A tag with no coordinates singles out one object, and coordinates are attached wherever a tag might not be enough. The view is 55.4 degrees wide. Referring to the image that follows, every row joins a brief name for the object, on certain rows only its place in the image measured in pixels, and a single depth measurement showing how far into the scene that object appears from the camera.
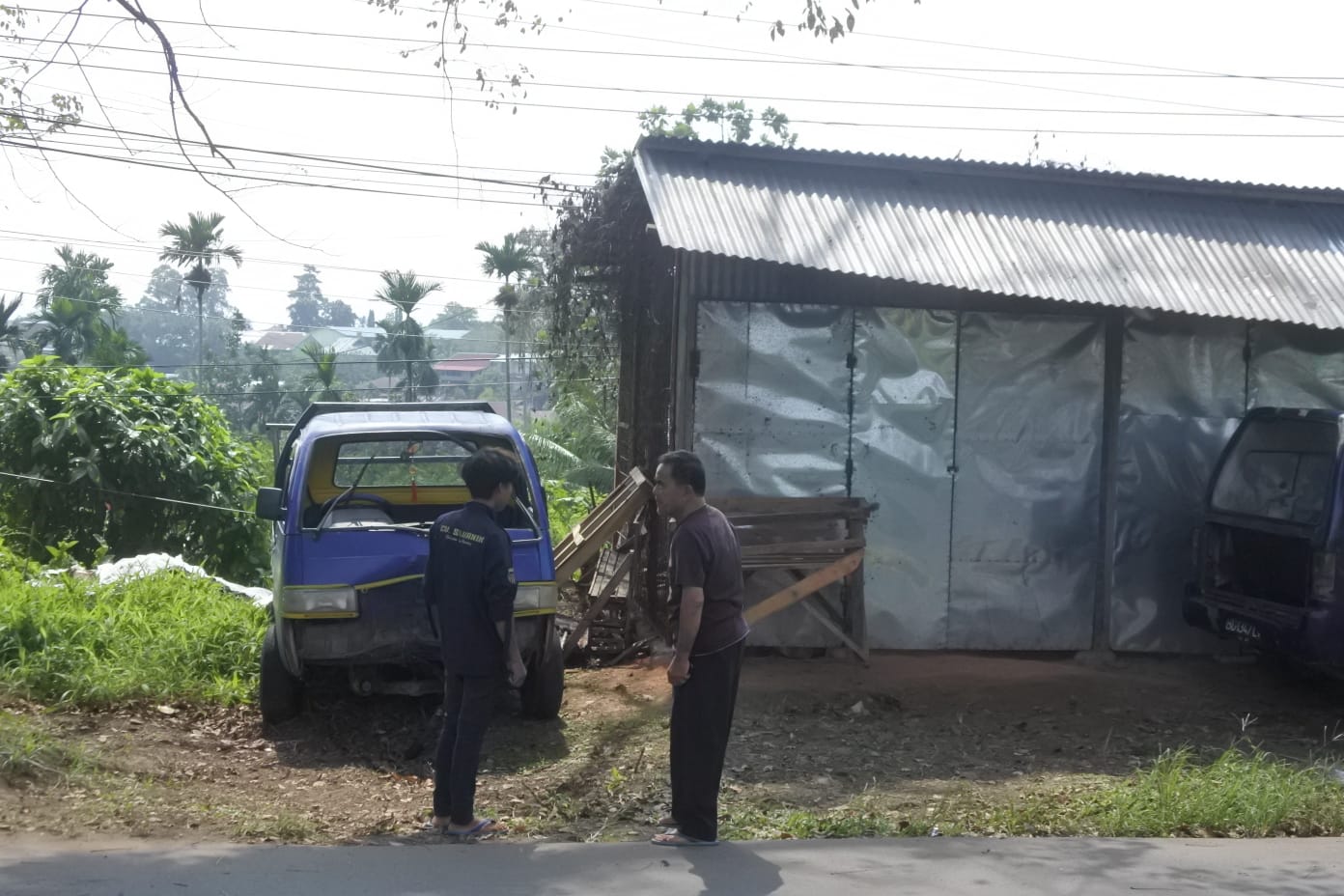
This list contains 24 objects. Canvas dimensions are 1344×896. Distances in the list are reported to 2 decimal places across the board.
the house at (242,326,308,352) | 92.22
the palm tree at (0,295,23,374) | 34.44
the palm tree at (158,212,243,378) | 37.56
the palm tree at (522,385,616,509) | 21.47
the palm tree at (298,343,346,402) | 35.03
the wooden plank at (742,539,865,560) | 8.88
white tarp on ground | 10.65
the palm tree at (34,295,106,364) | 36.66
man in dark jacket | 5.34
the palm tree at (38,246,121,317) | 36.59
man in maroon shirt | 5.21
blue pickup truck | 7.07
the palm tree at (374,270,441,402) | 39.09
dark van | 7.80
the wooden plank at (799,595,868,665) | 9.12
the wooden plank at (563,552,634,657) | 9.41
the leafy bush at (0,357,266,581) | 13.62
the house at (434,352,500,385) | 65.50
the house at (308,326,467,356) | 57.53
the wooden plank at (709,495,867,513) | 9.02
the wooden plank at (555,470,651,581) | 9.29
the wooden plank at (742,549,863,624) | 8.85
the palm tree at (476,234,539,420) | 31.53
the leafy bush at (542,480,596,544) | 17.98
